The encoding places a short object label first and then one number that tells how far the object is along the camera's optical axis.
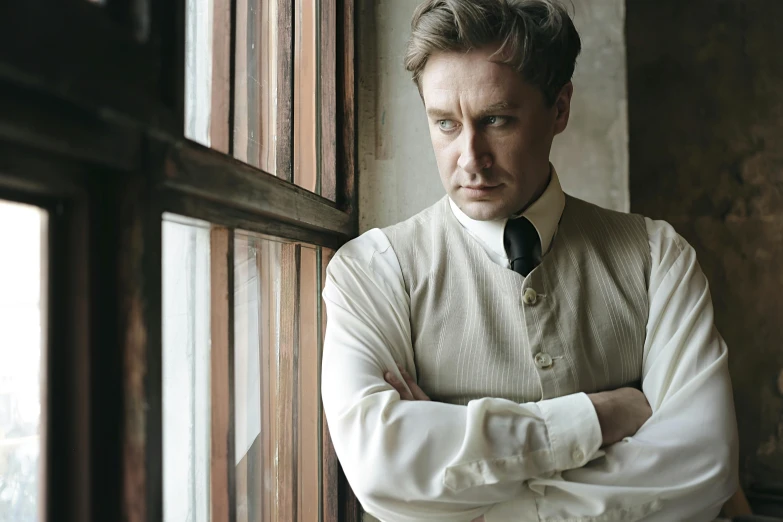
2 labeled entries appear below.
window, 0.62
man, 1.11
